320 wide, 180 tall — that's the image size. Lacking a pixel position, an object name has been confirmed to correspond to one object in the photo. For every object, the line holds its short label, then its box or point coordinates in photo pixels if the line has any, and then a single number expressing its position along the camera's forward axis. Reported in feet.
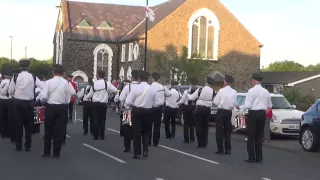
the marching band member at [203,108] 54.80
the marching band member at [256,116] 46.11
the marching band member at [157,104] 46.62
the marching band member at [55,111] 43.24
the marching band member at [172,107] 61.77
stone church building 186.29
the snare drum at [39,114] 46.28
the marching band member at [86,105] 60.08
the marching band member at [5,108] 55.77
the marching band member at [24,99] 46.37
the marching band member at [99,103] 58.03
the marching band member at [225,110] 50.39
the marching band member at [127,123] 45.64
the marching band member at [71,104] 72.83
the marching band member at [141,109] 44.21
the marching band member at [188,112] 58.39
